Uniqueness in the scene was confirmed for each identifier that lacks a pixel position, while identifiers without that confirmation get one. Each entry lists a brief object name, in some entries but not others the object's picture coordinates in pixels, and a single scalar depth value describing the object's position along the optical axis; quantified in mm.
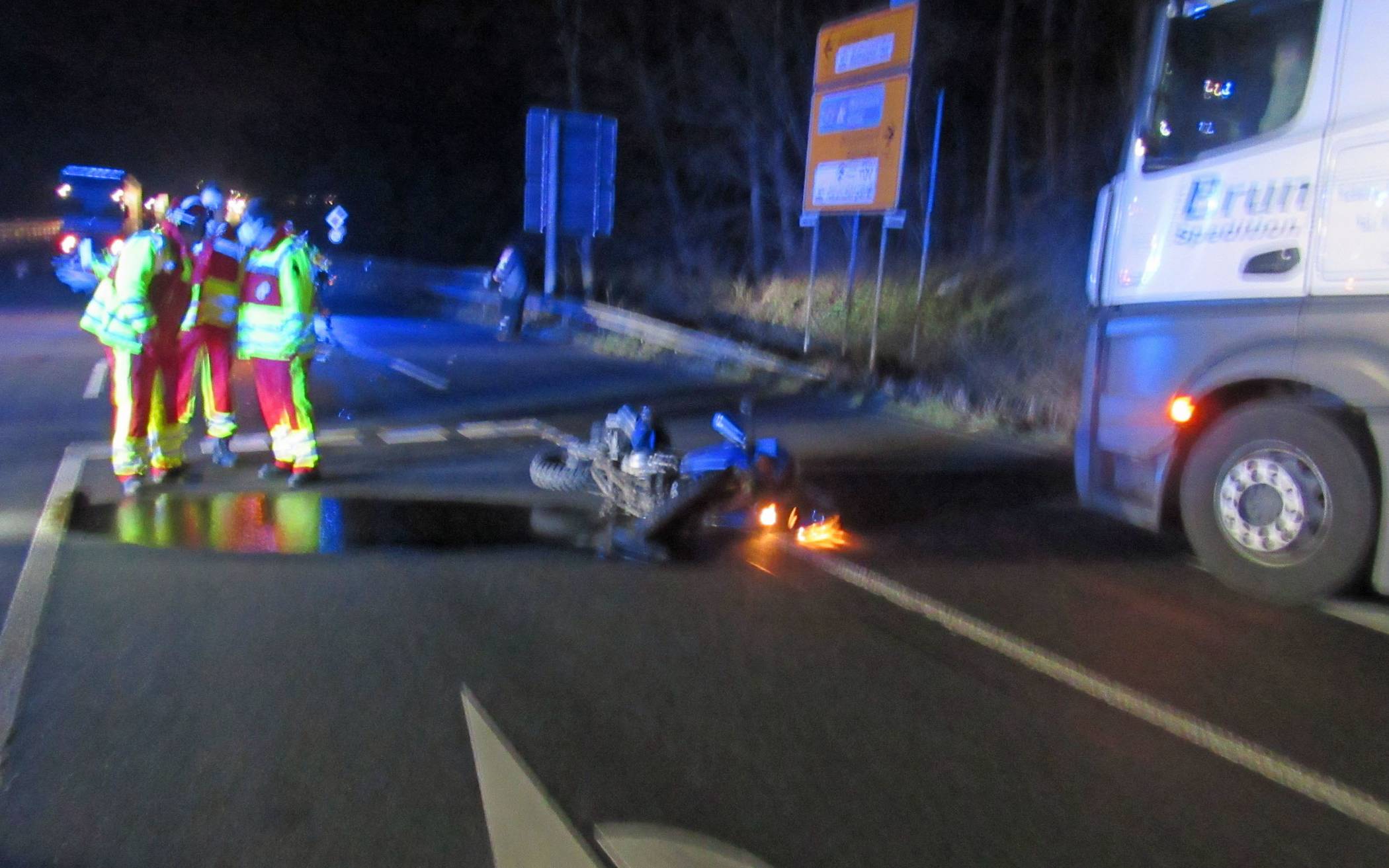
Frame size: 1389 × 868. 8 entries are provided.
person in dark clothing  18078
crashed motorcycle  6938
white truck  5562
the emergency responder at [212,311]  8188
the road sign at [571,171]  20562
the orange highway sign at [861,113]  13992
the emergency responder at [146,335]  7477
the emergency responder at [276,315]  7824
